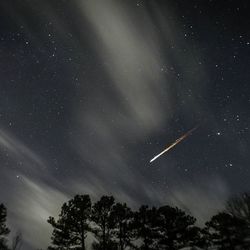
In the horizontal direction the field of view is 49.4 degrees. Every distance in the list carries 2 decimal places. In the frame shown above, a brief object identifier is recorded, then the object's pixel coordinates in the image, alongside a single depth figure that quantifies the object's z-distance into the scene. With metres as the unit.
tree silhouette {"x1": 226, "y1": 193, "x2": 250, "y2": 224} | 16.47
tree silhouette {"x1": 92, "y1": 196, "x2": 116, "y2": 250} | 28.11
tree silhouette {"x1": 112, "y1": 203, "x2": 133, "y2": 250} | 29.19
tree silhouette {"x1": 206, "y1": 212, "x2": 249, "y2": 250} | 27.78
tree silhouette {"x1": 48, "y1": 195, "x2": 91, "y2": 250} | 27.38
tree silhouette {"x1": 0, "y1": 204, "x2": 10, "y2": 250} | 33.59
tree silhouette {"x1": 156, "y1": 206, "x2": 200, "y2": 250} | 28.47
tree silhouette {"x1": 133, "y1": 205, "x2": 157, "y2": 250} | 29.53
